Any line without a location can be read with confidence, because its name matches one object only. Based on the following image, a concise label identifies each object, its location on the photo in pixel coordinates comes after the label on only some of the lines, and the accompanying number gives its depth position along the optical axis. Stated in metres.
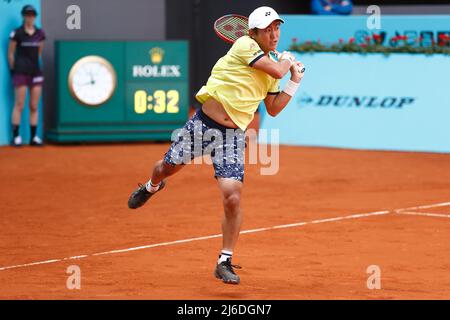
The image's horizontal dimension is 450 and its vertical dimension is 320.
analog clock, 17.00
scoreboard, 17.00
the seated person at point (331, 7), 21.25
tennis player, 7.63
